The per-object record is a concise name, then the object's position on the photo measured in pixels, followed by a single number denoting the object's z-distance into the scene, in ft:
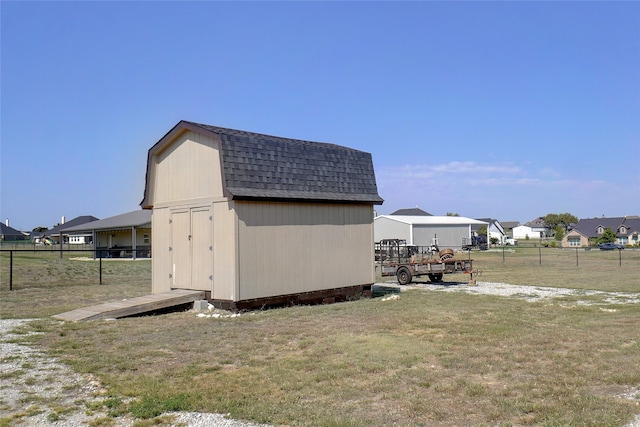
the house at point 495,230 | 277.70
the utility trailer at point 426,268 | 63.00
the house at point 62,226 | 254.47
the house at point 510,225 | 408.96
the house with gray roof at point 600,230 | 244.22
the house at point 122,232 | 131.03
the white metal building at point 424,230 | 171.32
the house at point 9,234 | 288.92
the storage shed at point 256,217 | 38.01
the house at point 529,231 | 401.90
